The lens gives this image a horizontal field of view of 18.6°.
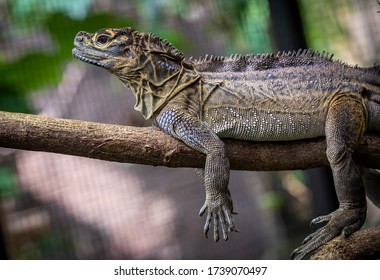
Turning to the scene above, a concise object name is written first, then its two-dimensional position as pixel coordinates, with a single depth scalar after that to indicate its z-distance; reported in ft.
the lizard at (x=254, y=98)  4.01
